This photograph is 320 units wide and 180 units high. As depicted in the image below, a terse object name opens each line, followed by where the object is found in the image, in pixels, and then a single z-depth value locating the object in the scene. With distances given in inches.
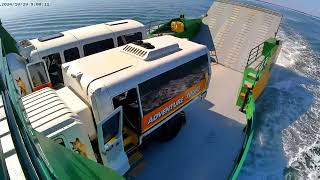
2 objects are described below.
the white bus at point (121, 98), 180.8
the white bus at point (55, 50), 288.6
